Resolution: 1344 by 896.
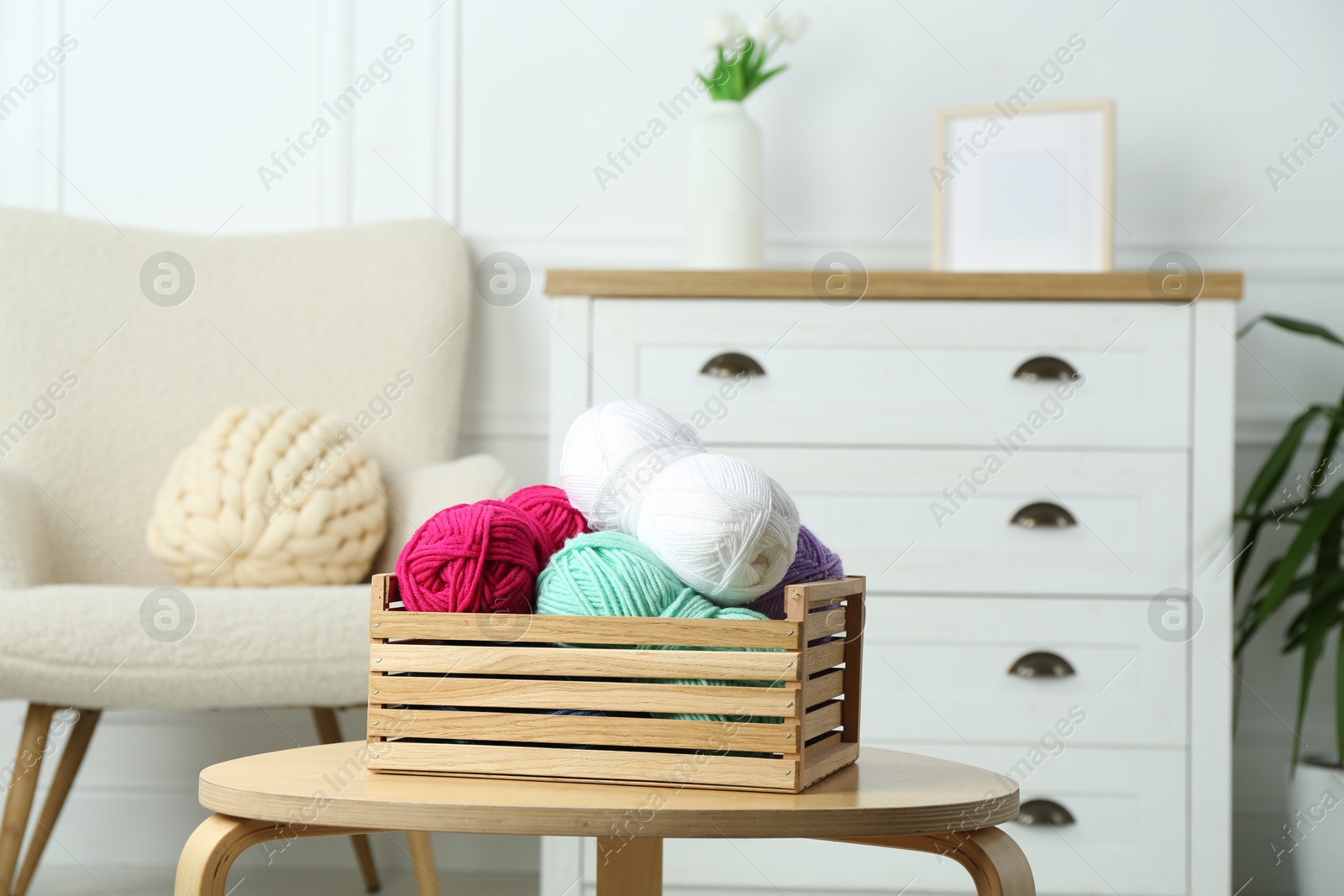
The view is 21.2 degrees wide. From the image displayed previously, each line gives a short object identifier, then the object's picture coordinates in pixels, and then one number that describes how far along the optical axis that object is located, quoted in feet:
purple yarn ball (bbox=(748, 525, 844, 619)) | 10.03
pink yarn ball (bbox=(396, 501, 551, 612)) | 9.52
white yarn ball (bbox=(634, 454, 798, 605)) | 9.09
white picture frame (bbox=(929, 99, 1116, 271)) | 14.64
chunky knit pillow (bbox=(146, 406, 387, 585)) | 14.02
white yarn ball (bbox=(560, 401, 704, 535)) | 10.14
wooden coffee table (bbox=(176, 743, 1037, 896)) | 8.09
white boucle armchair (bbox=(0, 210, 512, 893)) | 14.32
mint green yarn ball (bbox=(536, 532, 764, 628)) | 9.44
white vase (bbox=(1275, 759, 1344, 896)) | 14.12
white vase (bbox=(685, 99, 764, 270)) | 14.81
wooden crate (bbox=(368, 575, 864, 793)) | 8.94
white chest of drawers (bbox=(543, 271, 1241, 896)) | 13.92
